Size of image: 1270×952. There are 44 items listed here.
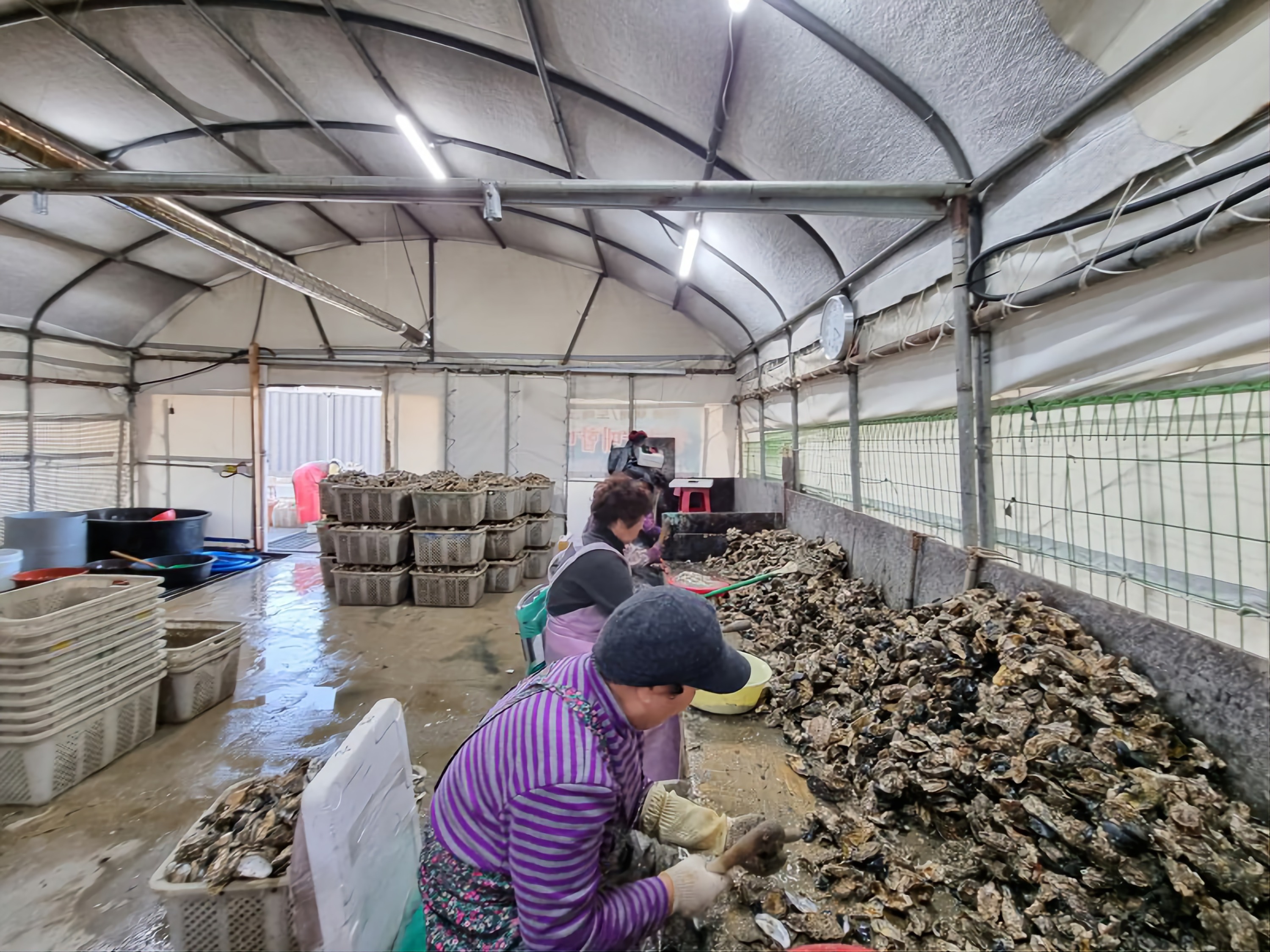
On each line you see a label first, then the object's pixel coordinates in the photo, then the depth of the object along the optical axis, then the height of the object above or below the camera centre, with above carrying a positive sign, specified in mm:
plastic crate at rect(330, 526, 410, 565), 4449 -558
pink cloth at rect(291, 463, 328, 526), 8211 -36
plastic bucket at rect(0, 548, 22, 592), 4332 -705
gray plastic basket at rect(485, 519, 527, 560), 4980 -588
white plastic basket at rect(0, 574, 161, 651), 1942 -553
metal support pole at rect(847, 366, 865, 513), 3113 +333
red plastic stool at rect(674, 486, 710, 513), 5504 -207
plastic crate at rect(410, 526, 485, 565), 4520 -580
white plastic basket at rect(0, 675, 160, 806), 1968 -1123
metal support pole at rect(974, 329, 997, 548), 1907 +170
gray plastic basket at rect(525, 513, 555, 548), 5738 -578
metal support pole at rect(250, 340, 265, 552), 6602 +330
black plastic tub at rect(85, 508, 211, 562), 5520 -570
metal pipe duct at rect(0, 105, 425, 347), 2287 +1707
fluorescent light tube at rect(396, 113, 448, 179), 3410 +2495
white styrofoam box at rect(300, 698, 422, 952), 875 -715
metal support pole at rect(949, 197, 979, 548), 1919 +420
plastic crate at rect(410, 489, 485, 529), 4512 -233
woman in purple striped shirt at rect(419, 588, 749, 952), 728 -481
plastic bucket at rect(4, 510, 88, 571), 5102 -533
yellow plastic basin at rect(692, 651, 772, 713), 1746 -789
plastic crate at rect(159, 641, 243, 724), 2562 -1092
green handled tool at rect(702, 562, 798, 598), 2697 -550
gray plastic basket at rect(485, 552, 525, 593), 4973 -950
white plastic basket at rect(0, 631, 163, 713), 1949 -824
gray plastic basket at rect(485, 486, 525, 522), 4934 -209
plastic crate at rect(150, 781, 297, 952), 1228 -1085
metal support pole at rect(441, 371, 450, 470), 6750 +803
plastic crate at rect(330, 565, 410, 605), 4473 -942
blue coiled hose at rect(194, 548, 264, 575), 5738 -913
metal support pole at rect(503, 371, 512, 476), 6727 +821
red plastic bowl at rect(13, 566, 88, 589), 3842 -732
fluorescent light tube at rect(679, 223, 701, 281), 3259 +1662
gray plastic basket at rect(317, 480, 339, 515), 4574 -136
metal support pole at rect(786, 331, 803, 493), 4254 +363
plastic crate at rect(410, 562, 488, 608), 4492 -973
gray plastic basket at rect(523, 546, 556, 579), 5645 -931
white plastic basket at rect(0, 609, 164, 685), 1944 -708
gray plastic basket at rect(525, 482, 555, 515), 5672 -195
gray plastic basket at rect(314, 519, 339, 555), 4980 -575
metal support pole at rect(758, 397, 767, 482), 5352 +492
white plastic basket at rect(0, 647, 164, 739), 1951 -928
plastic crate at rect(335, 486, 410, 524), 4512 -183
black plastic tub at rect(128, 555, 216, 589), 4828 -847
